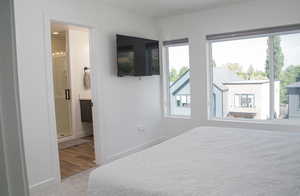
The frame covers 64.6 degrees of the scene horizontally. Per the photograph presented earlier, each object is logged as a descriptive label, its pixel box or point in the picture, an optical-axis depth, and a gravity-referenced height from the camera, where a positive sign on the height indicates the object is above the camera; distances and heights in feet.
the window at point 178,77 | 14.93 +0.18
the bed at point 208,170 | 4.42 -2.01
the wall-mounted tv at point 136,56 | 12.25 +1.38
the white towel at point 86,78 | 18.04 +0.36
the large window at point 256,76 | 11.82 +0.14
